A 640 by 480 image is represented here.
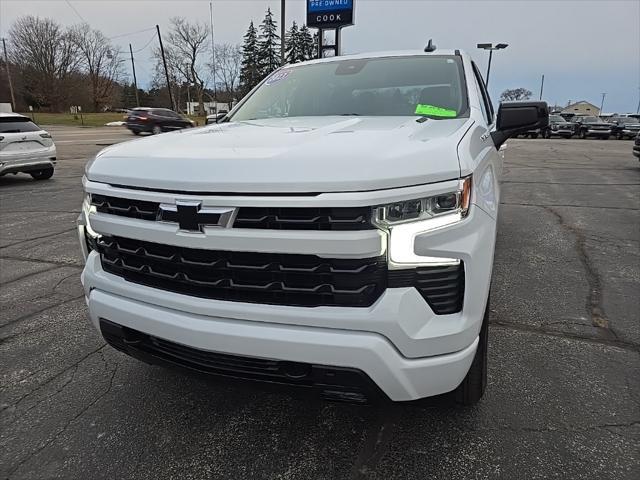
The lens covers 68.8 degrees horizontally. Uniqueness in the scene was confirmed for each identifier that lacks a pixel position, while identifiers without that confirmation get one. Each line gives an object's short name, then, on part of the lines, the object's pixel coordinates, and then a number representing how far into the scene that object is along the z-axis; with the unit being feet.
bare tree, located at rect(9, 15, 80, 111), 206.08
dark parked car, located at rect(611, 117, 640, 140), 104.94
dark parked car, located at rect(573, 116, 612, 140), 107.25
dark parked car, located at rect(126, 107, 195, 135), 89.76
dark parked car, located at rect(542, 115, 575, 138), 109.91
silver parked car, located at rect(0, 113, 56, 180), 33.01
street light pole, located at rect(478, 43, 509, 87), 100.32
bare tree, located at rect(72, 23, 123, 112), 221.66
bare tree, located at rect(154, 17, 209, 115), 205.87
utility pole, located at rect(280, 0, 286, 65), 63.16
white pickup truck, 5.32
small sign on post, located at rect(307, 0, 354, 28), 48.93
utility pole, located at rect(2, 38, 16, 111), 190.90
